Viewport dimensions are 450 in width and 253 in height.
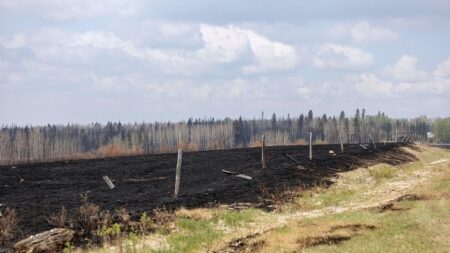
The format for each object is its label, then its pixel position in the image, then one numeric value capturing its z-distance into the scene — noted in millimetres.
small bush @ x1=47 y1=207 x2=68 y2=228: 19578
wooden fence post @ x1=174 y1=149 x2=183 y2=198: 25469
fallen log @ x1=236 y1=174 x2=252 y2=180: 32950
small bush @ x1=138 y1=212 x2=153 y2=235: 18775
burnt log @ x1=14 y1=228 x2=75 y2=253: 16719
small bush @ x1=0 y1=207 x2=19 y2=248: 18047
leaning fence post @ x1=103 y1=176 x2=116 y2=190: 30967
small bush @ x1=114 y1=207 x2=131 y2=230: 19953
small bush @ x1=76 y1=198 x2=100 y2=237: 19275
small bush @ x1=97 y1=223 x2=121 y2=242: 16609
